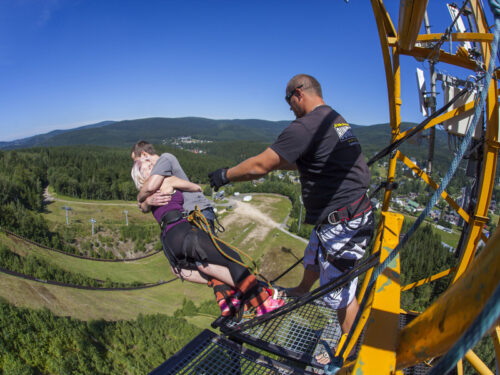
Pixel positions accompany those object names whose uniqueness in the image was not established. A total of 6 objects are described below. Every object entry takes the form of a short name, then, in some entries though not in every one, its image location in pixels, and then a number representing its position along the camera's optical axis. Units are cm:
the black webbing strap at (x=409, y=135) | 357
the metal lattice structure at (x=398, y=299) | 100
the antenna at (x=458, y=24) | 396
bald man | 263
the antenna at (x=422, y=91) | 442
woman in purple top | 348
